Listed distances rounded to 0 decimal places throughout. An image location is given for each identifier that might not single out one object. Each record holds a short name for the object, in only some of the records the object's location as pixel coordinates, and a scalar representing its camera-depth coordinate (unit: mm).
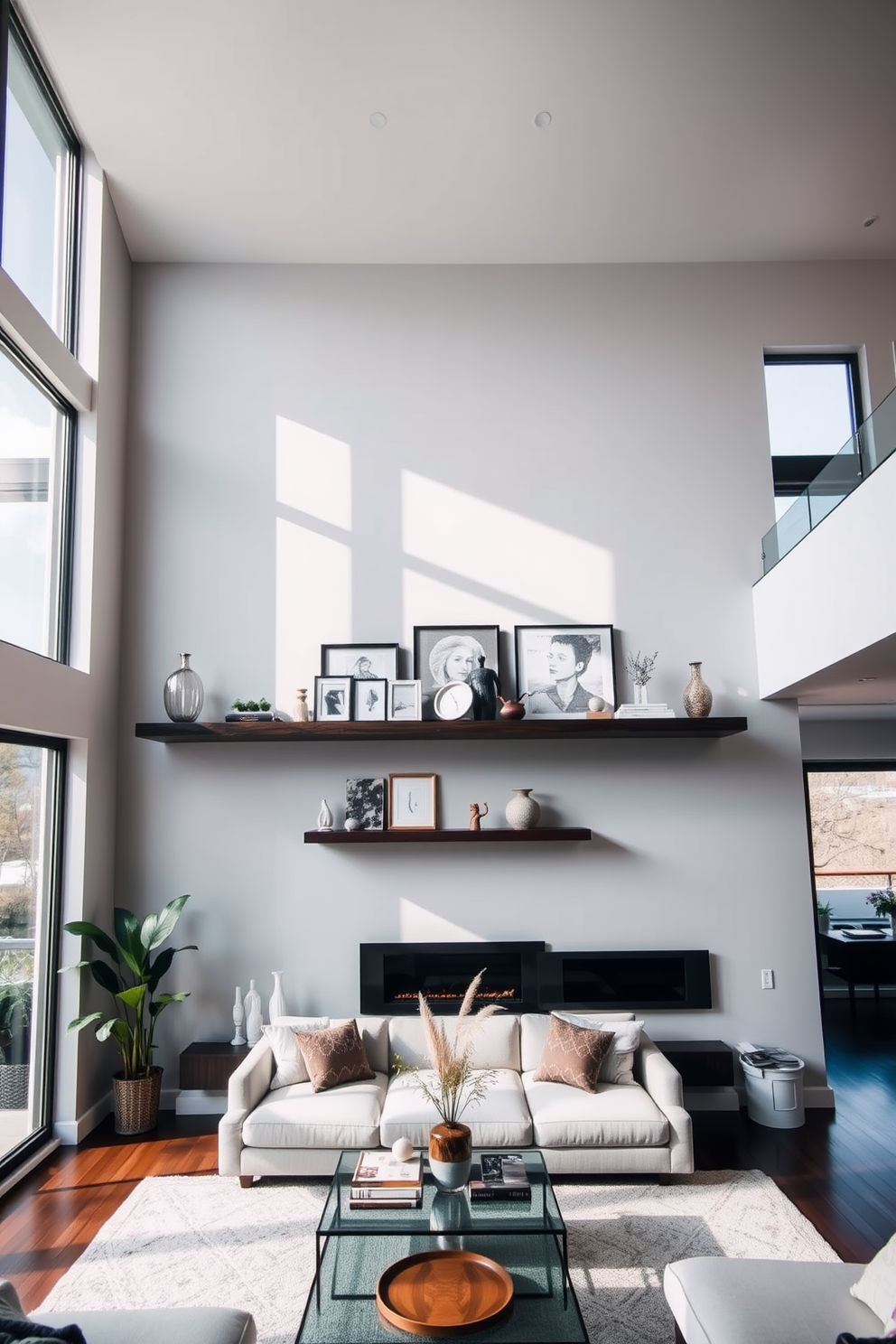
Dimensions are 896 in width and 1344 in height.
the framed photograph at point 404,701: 5301
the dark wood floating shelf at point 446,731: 4965
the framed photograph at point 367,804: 5258
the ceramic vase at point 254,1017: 5039
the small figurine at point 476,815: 5184
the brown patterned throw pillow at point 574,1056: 4379
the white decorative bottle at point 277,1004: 5023
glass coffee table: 2572
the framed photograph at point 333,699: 5340
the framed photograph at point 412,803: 5258
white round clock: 5230
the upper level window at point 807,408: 5875
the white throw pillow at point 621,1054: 4492
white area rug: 3107
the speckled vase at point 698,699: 5215
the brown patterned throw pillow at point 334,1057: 4414
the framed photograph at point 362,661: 5410
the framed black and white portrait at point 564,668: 5391
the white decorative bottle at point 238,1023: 5037
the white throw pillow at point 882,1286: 2268
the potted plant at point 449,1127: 3248
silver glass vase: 5176
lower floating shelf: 5078
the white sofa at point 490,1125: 4012
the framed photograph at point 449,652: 5395
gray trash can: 4781
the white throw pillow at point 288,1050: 4516
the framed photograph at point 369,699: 5352
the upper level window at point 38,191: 4262
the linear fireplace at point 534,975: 5176
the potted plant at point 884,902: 7852
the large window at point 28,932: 4250
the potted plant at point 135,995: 4727
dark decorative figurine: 5160
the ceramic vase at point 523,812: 5152
